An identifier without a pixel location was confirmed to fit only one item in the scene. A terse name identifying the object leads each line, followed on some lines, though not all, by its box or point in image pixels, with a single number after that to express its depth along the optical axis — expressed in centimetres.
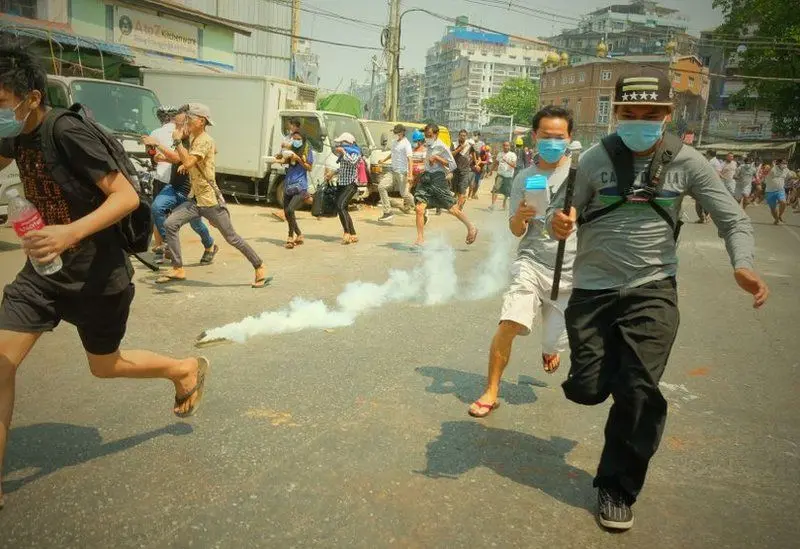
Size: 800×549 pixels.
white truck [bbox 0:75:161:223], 1034
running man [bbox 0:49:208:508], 256
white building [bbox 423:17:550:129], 14938
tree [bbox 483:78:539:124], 10469
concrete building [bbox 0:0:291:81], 1670
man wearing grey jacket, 273
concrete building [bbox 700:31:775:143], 5281
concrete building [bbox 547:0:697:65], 9344
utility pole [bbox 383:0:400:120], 2588
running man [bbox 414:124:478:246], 959
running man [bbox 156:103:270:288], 668
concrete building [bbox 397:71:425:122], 17875
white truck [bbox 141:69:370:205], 1432
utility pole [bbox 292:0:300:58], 3408
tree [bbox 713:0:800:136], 3606
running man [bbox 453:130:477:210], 1381
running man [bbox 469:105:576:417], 385
